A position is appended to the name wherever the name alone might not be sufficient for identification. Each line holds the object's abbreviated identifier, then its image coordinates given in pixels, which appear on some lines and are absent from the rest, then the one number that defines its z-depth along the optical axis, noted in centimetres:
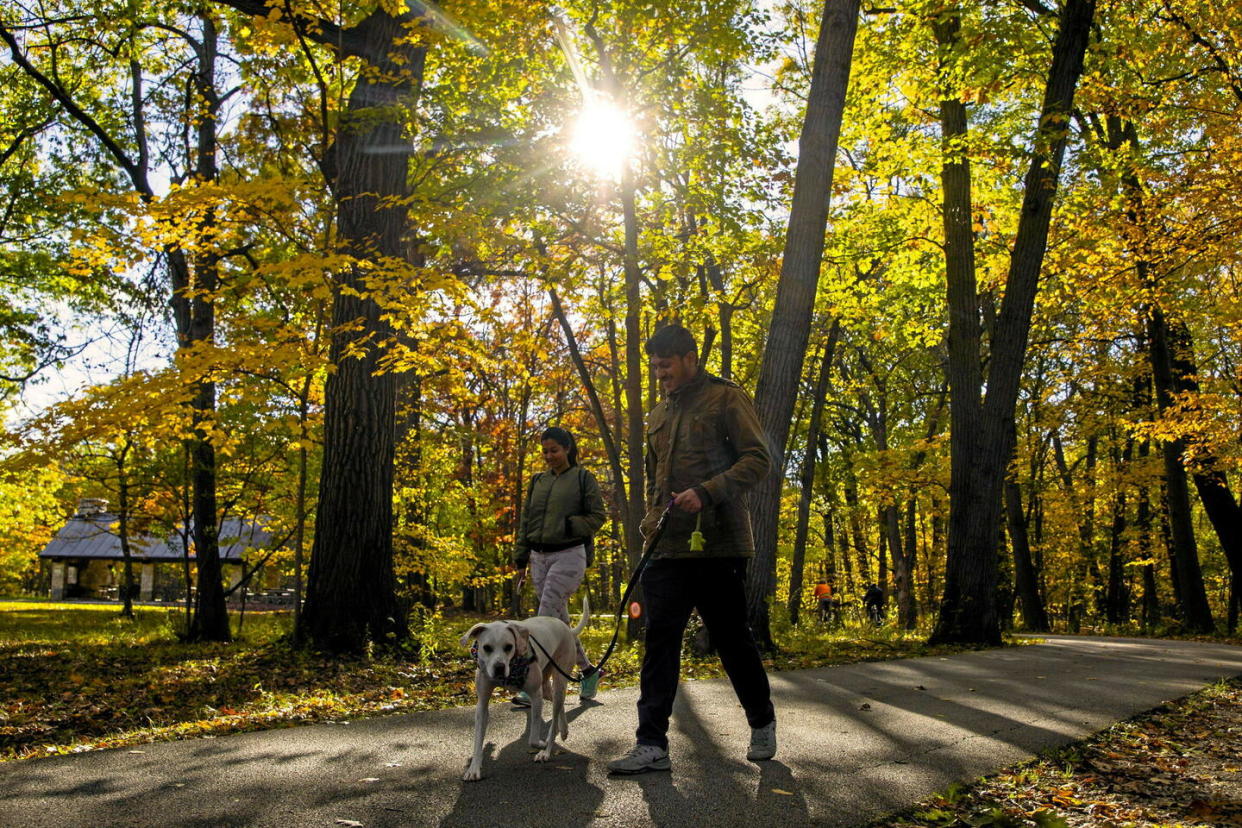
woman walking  707
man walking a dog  446
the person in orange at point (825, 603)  3059
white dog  438
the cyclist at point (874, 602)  3009
